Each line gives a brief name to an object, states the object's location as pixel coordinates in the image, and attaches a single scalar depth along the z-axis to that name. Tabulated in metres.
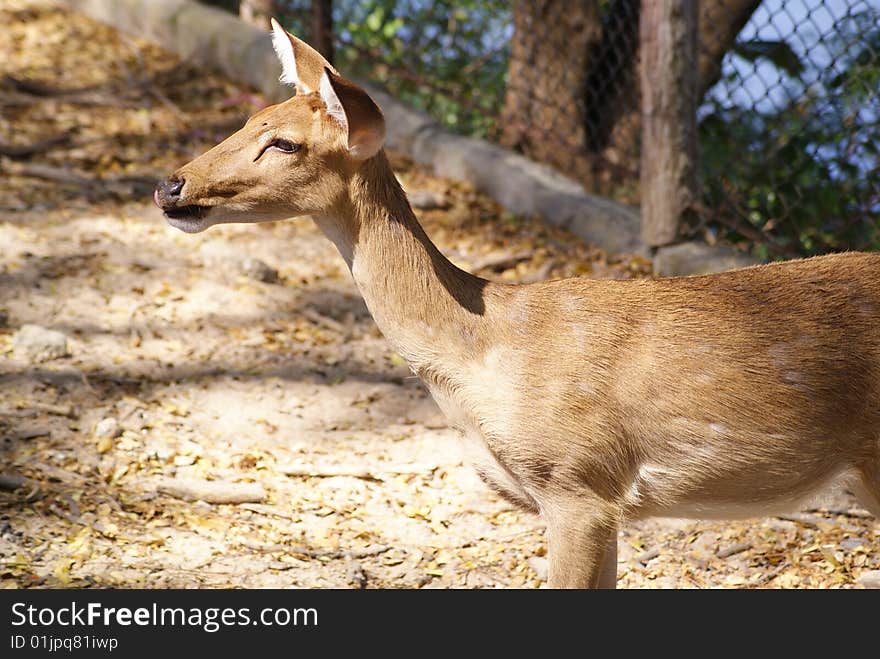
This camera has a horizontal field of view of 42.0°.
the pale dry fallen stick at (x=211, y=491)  4.64
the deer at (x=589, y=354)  3.42
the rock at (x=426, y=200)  7.43
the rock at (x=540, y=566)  4.40
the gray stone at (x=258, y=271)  6.41
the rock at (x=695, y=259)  6.25
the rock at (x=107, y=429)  4.92
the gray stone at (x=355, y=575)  4.21
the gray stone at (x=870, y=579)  4.23
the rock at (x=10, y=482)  4.41
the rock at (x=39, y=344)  5.41
